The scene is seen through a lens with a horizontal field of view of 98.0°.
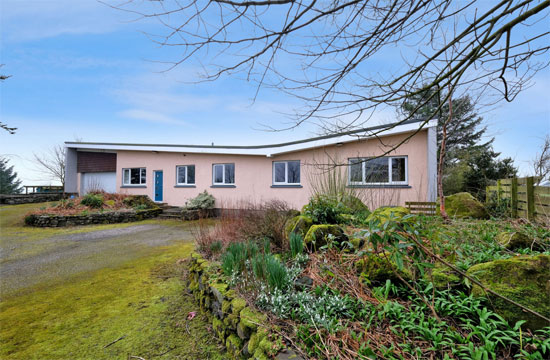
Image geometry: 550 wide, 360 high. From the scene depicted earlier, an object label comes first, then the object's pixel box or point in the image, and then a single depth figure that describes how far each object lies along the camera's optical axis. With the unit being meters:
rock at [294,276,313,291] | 2.53
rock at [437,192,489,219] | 5.85
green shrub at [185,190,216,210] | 12.51
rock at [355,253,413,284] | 2.30
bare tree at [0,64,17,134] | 4.44
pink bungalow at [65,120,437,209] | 8.73
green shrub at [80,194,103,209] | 12.22
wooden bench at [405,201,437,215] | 6.61
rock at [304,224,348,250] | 3.54
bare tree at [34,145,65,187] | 24.39
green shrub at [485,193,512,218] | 5.66
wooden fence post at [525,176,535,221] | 4.72
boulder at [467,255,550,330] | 1.70
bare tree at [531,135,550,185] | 8.64
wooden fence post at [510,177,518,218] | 5.39
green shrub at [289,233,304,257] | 3.40
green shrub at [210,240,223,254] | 4.18
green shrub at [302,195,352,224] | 4.28
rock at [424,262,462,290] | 2.08
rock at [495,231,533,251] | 2.76
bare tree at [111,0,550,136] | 1.78
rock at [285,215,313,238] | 4.06
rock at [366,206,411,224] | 3.94
